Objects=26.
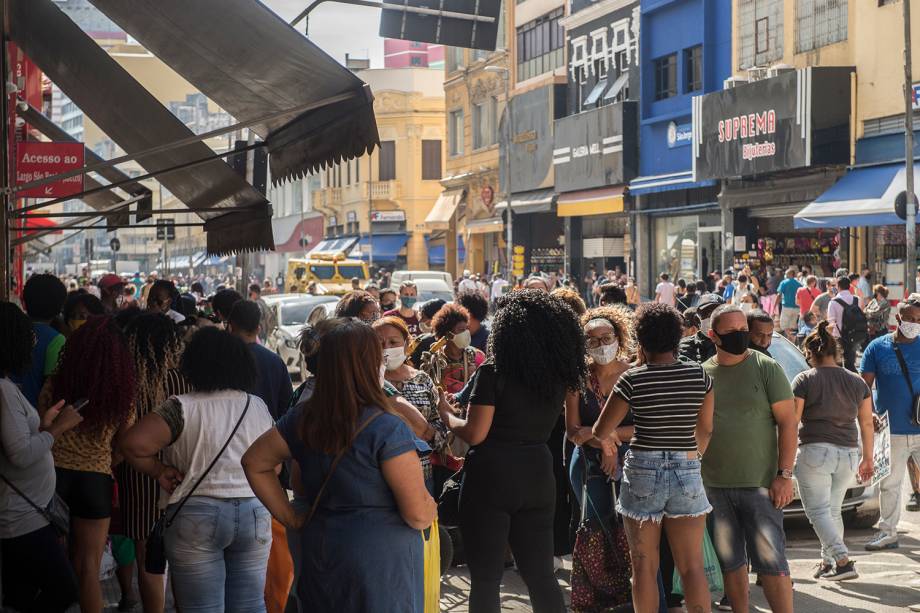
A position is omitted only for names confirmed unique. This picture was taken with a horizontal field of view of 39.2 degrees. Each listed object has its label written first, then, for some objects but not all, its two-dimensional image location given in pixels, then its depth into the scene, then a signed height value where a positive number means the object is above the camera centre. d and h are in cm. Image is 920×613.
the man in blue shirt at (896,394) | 891 -94
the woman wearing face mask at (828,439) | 808 -113
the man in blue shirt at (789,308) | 2523 -94
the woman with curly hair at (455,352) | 816 -57
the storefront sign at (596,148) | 3875 +357
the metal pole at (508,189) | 4419 +256
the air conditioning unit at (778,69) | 2936 +436
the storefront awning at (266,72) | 802 +128
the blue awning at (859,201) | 2598 +123
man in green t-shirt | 657 -99
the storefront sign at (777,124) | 2819 +314
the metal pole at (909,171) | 2409 +167
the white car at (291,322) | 2250 -107
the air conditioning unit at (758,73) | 3043 +442
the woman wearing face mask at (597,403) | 684 -76
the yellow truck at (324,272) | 4078 -29
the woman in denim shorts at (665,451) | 613 -91
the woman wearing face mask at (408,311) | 1360 -51
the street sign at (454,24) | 1032 +196
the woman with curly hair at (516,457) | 575 -87
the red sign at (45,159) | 1297 +107
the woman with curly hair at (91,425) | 614 -77
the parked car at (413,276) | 3622 -39
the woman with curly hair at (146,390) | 671 -65
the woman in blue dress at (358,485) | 425 -73
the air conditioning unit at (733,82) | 3138 +437
